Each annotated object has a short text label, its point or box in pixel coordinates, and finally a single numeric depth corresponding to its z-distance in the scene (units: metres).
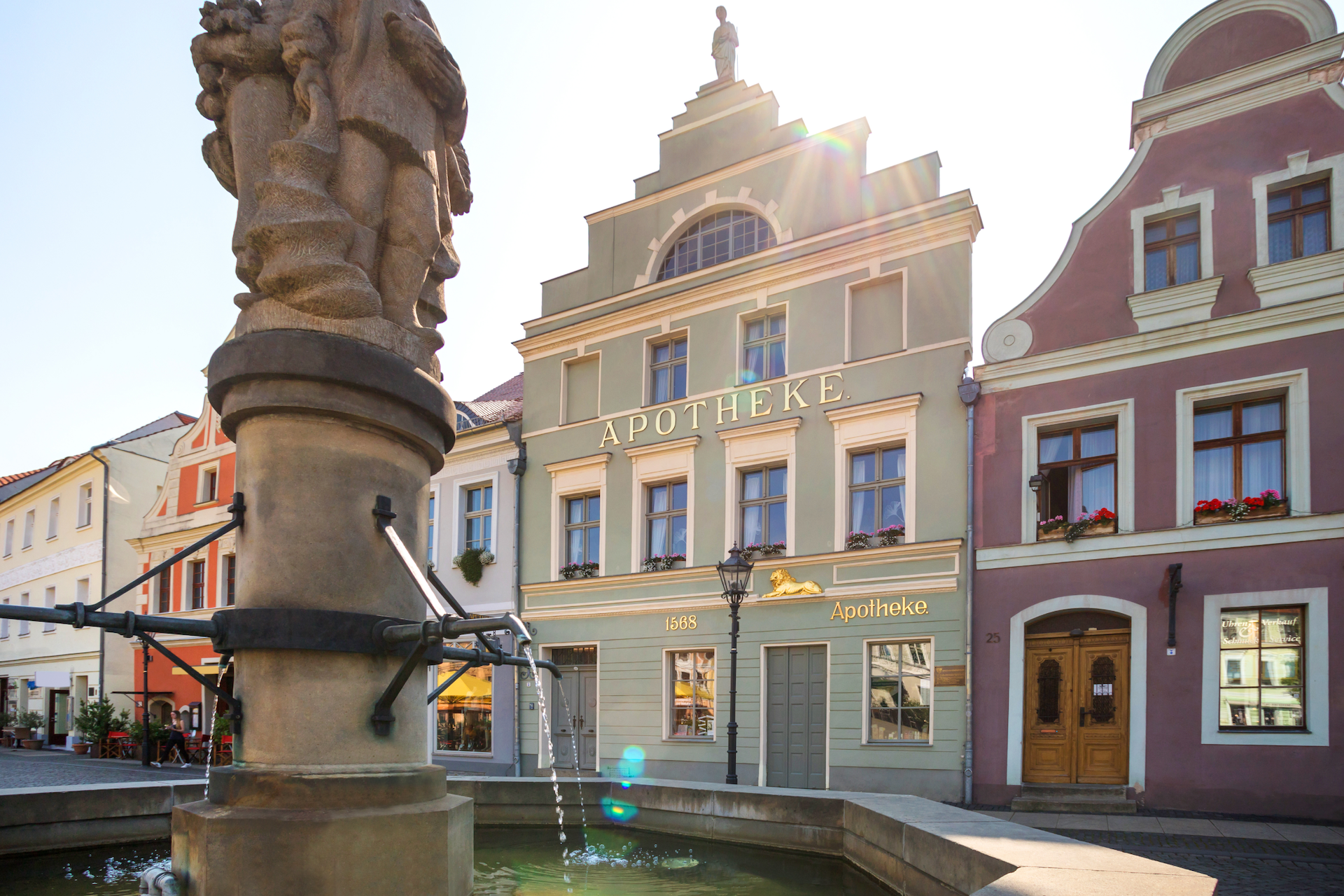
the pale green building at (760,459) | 16.92
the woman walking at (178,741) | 23.17
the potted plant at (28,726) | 33.28
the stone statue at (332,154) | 4.41
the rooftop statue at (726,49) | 22.33
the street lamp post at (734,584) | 15.19
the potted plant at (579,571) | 21.33
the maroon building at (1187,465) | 13.44
